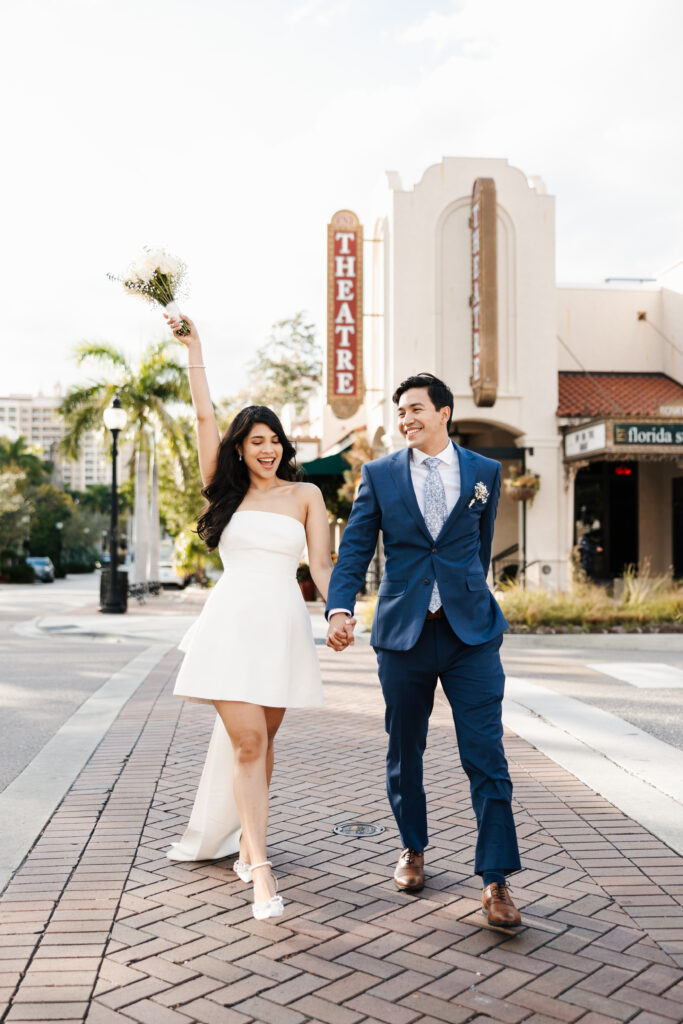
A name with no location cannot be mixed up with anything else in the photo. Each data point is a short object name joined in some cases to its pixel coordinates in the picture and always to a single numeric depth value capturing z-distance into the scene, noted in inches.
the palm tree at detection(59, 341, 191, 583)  991.0
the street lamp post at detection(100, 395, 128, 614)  766.5
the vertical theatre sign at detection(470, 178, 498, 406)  717.9
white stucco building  753.6
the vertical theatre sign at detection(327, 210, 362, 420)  776.9
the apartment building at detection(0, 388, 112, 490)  6560.0
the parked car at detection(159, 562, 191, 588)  1417.3
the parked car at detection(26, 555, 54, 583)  1979.6
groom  142.2
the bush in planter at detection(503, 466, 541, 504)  730.2
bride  146.9
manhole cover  181.8
